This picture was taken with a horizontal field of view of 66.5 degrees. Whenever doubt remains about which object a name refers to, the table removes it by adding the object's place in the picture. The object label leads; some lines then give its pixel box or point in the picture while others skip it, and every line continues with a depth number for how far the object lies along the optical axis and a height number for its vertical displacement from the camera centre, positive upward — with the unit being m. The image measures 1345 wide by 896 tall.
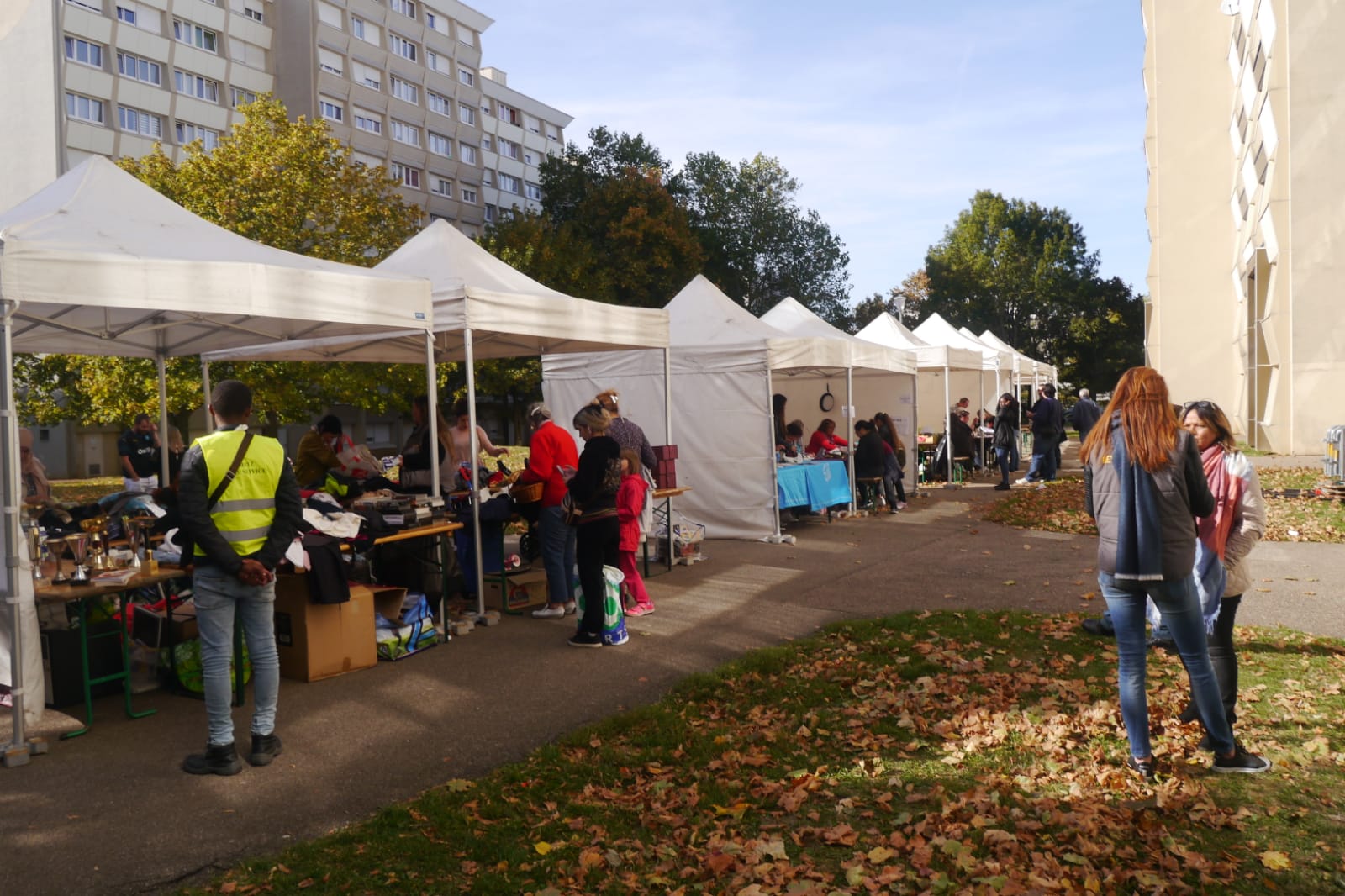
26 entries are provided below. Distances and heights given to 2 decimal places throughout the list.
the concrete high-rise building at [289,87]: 37.75 +16.71
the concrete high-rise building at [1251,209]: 22.12 +5.67
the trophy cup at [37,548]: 5.72 -0.53
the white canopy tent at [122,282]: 5.17 +1.03
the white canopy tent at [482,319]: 7.98 +1.06
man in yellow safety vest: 4.89 -0.46
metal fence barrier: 13.55 -0.53
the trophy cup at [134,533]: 6.08 -0.48
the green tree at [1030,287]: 57.81 +7.95
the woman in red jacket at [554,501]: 8.06 -0.48
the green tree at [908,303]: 63.56 +7.99
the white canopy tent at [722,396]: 12.45 +0.49
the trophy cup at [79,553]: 5.63 -0.55
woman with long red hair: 4.27 -0.45
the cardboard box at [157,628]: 6.39 -1.10
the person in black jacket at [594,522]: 7.27 -0.59
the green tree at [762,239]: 50.22 +10.03
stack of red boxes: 10.48 -0.32
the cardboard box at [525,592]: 8.66 -1.29
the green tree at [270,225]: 23.53 +5.58
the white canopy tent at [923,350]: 18.98 +1.45
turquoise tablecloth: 13.28 -0.73
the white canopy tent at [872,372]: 14.75 +0.97
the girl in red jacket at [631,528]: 8.15 -0.74
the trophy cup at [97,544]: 5.81 -0.51
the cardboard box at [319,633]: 6.46 -1.20
